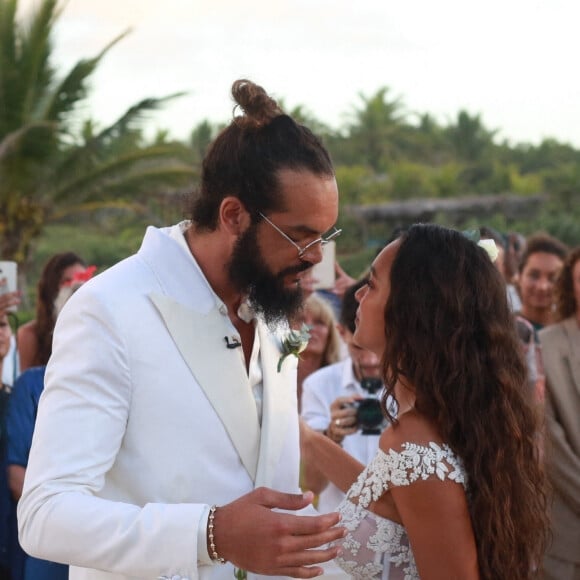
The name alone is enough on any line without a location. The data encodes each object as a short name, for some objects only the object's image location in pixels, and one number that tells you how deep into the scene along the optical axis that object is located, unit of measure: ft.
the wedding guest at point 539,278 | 20.18
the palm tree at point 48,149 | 45.85
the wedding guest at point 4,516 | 13.99
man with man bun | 6.60
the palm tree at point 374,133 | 118.83
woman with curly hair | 7.90
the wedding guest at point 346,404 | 12.49
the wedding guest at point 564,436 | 14.87
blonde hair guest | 19.06
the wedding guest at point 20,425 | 13.78
